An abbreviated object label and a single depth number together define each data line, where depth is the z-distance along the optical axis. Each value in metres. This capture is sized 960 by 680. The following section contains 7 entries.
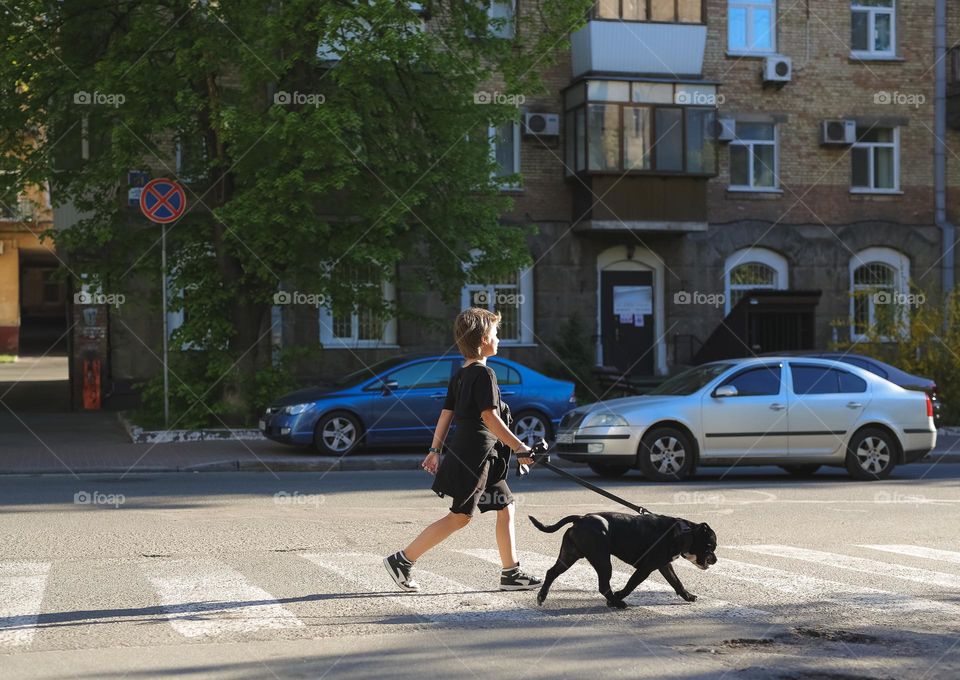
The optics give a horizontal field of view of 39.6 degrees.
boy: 7.63
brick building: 28.05
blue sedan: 18.73
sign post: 19.50
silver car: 15.88
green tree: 19.47
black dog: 7.25
